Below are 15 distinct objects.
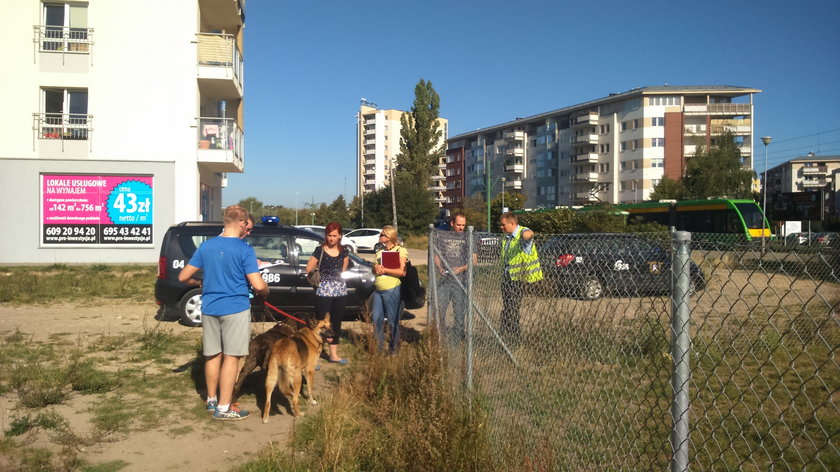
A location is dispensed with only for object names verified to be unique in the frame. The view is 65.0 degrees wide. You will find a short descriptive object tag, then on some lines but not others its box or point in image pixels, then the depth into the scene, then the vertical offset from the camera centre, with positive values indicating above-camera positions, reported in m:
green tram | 32.25 +0.35
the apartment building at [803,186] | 49.95 +7.24
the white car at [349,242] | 37.32 -1.21
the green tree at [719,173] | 60.47 +4.61
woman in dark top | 7.57 -0.62
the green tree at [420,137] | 63.00 +8.14
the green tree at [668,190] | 63.91 +3.22
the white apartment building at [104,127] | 23.61 +3.46
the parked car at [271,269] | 10.73 -0.81
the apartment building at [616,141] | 75.25 +10.02
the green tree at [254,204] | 95.56 +2.47
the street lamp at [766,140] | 40.02 +5.06
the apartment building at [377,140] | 131.88 +16.32
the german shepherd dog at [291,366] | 5.71 -1.27
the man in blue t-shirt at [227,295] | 5.61 -0.63
